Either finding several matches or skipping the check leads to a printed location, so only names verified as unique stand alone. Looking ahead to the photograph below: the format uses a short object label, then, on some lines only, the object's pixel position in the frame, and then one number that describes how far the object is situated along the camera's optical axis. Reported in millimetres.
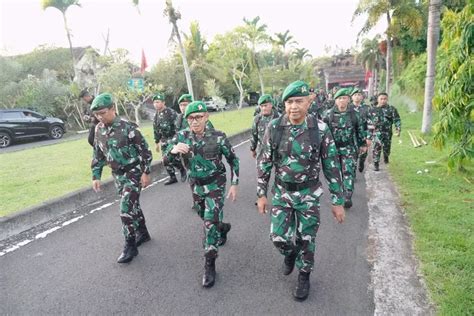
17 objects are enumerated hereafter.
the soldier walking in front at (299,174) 2881
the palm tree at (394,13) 17297
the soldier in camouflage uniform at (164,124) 6711
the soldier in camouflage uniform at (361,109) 5543
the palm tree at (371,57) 37219
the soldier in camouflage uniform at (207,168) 3314
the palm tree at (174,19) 15734
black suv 15102
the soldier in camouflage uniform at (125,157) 3693
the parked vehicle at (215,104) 34456
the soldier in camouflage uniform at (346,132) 5098
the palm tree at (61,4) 22609
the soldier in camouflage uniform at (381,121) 7246
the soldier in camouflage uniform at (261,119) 5879
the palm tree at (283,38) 50250
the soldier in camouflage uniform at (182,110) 5895
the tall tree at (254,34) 34125
